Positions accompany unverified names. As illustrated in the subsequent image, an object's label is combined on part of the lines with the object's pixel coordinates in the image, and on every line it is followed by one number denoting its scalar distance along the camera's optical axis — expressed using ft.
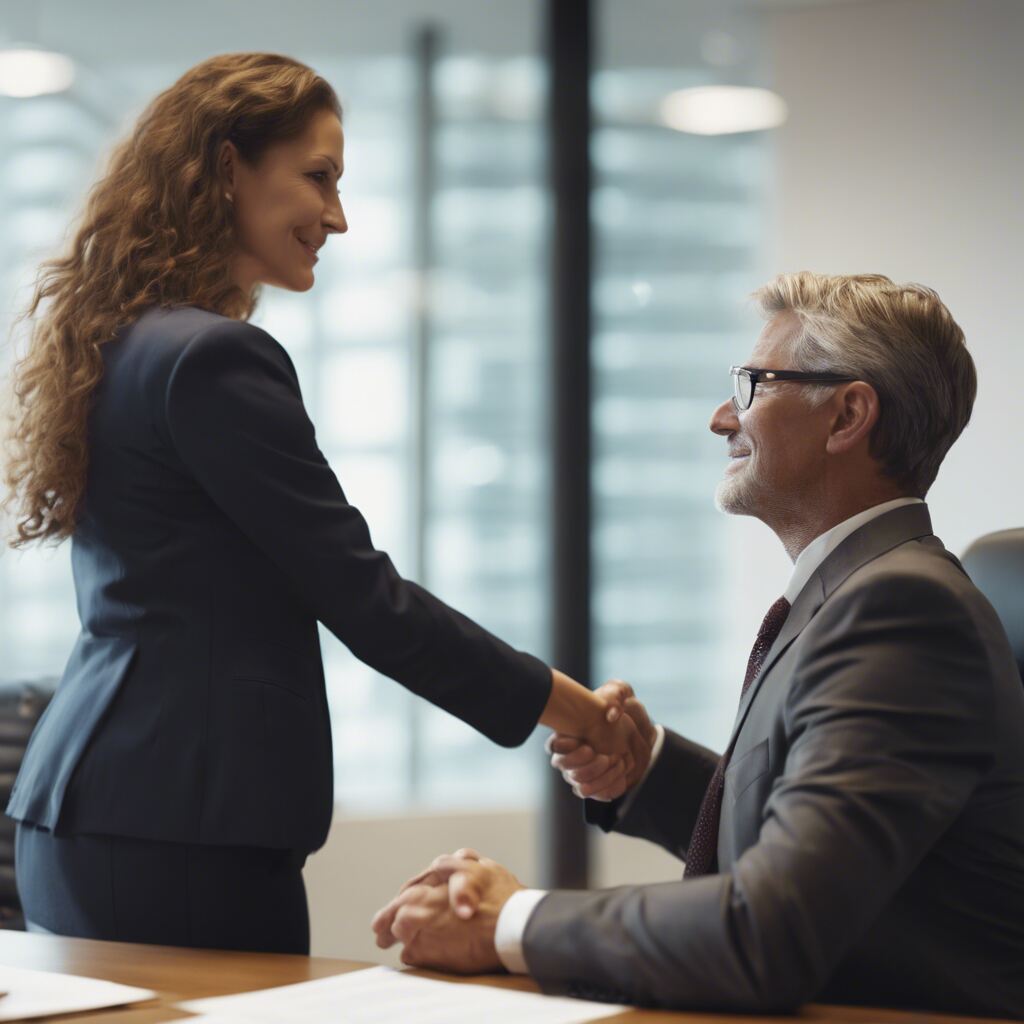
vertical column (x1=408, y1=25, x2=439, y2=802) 13.19
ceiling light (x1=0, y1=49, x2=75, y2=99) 12.18
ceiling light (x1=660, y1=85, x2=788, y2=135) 13.05
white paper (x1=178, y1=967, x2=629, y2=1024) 5.69
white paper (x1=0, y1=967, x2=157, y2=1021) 5.76
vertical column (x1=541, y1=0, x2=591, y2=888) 13.25
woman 6.69
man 5.80
